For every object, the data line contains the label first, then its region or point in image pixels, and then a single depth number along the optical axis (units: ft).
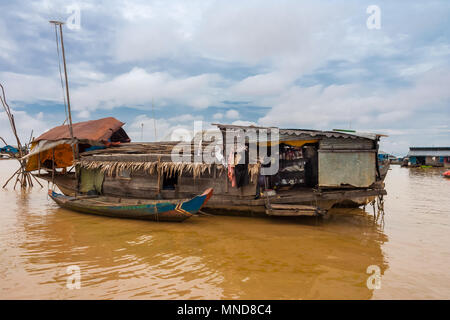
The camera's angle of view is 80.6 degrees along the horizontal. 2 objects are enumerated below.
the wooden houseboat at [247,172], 28.15
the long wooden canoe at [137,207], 27.30
